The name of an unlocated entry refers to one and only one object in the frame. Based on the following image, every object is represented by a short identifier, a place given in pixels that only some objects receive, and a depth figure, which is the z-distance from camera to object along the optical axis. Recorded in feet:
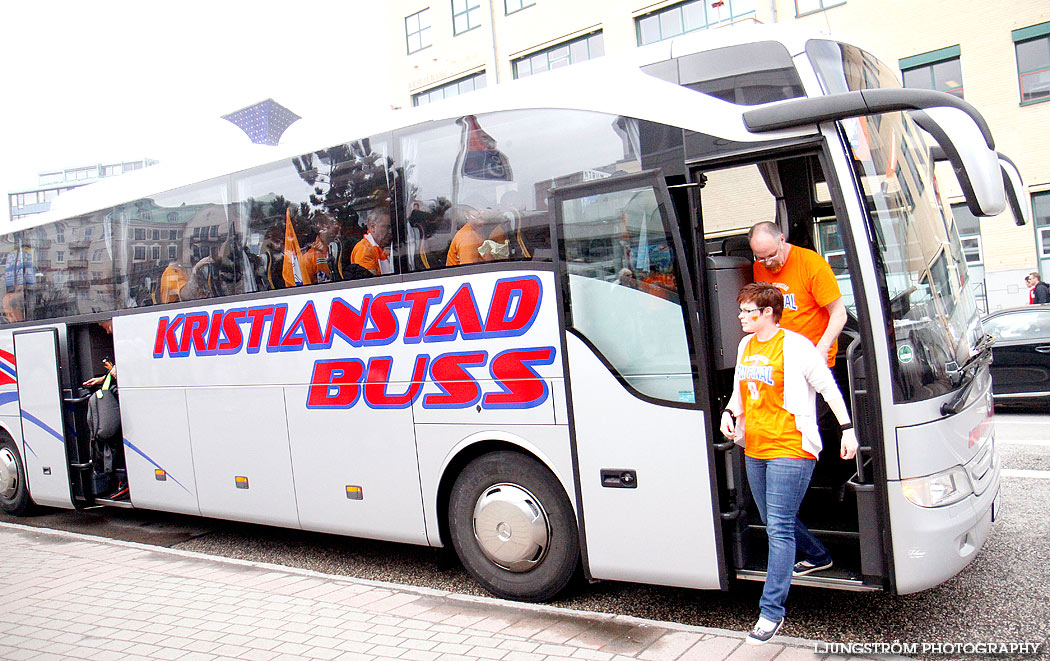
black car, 37.37
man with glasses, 16.29
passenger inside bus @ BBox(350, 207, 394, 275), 20.40
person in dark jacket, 59.00
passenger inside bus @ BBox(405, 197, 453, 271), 19.42
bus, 14.56
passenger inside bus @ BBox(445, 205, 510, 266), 18.42
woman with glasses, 14.35
